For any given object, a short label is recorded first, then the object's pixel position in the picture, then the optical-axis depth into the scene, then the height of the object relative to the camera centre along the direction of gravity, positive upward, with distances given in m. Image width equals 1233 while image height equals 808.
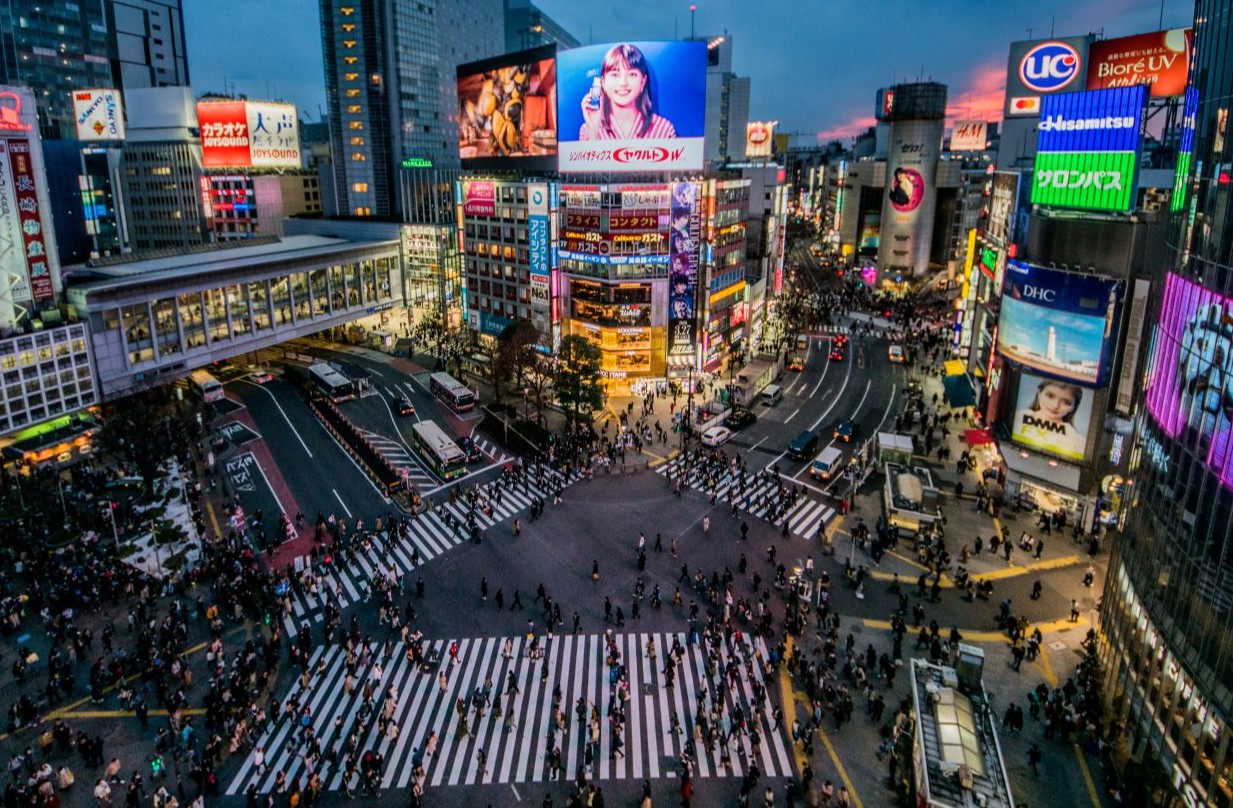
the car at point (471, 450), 53.56 -16.46
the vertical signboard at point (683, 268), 64.94 -4.09
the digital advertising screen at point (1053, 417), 42.66 -11.37
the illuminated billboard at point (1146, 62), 54.12 +12.09
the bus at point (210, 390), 65.19 -14.82
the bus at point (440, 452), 50.81 -15.92
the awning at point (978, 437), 49.47 -14.27
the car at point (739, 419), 59.78 -15.85
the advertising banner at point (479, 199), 77.19 +2.40
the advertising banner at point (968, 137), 132.60 +15.24
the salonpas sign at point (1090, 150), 39.47 +4.04
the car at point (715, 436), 56.09 -16.15
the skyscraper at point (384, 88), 113.25 +21.11
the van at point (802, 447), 53.75 -16.18
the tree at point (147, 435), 46.00 -13.87
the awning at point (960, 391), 59.00 -13.61
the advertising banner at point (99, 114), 107.88 +15.44
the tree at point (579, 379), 56.97 -12.02
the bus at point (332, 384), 64.81 -14.22
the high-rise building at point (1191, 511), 22.83 -9.77
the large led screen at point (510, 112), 72.94 +11.37
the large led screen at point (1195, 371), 23.33 -5.05
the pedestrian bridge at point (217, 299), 59.31 -7.48
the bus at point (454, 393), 63.34 -14.77
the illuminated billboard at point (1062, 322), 40.66 -5.62
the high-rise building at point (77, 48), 123.50 +30.47
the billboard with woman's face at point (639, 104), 64.12 +10.35
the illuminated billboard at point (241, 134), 101.94 +12.05
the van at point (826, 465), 50.42 -16.40
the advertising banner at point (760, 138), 144.56 +16.42
